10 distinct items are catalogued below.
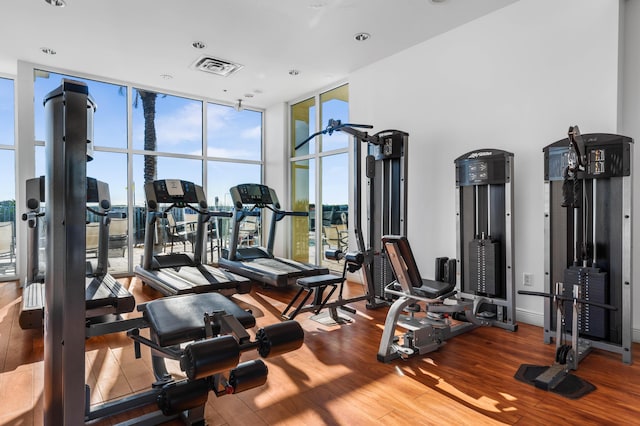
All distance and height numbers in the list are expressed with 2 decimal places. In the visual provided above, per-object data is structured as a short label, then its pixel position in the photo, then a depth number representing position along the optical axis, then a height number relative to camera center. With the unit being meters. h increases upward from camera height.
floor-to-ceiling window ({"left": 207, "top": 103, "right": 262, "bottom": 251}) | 7.02 +1.09
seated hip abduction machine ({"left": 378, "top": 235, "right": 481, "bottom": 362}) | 2.74 -0.80
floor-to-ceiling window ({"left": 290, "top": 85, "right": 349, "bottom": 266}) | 5.97 +0.55
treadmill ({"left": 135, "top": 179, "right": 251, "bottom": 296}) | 4.13 -0.69
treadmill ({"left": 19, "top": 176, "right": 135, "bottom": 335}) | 2.96 -0.72
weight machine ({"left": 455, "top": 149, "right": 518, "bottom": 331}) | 3.40 -0.24
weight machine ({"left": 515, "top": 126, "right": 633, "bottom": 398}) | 2.55 -0.29
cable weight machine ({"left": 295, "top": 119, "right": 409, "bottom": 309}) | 4.02 +0.18
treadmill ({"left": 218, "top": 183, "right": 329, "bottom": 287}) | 4.61 -0.71
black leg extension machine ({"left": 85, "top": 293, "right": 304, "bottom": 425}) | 1.33 -0.54
